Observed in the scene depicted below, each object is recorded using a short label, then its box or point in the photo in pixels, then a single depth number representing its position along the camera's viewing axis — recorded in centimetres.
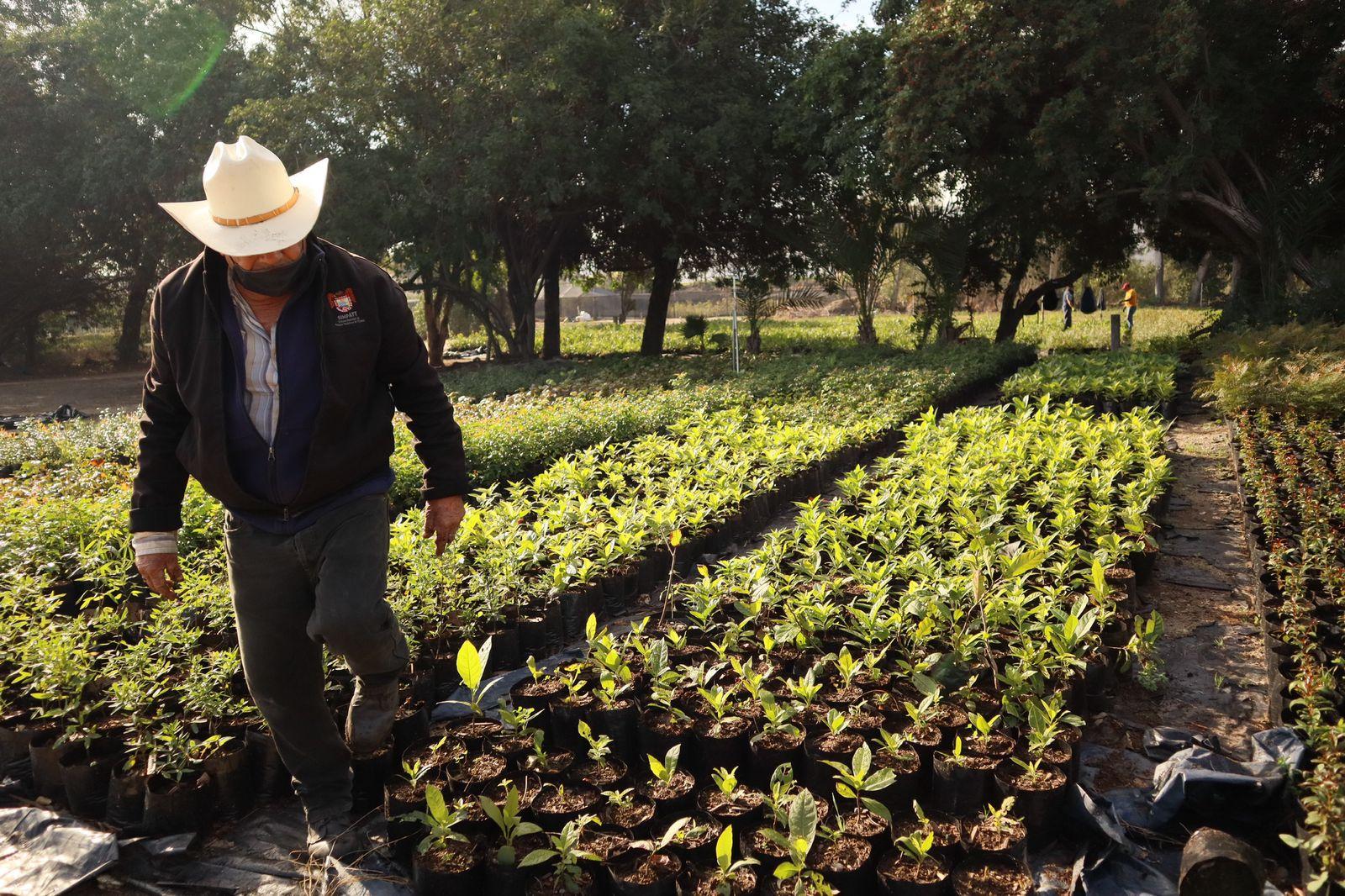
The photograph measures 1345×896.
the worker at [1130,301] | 2233
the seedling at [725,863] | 225
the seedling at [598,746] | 285
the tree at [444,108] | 1598
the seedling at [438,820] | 246
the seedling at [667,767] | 267
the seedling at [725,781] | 258
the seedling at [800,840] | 224
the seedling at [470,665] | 279
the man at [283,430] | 259
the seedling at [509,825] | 242
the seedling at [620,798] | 258
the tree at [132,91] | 2034
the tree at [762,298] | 1777
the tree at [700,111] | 1655
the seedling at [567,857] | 235
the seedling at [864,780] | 248
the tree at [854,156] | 1566
